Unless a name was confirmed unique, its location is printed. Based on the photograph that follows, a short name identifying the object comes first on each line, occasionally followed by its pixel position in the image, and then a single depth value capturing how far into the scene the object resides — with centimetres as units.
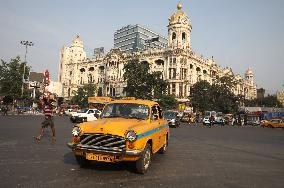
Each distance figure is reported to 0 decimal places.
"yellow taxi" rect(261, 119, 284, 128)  3597
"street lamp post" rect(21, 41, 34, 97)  4608
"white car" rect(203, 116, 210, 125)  3319
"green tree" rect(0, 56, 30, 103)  4462
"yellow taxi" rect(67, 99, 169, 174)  482
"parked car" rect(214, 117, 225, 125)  3923
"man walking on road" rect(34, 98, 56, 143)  883
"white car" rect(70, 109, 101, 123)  2127
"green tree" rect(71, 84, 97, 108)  6010
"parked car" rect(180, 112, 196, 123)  3726
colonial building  5324
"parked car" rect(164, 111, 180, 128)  2255
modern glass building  10901
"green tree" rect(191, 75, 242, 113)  5161
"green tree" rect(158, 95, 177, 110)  4653
